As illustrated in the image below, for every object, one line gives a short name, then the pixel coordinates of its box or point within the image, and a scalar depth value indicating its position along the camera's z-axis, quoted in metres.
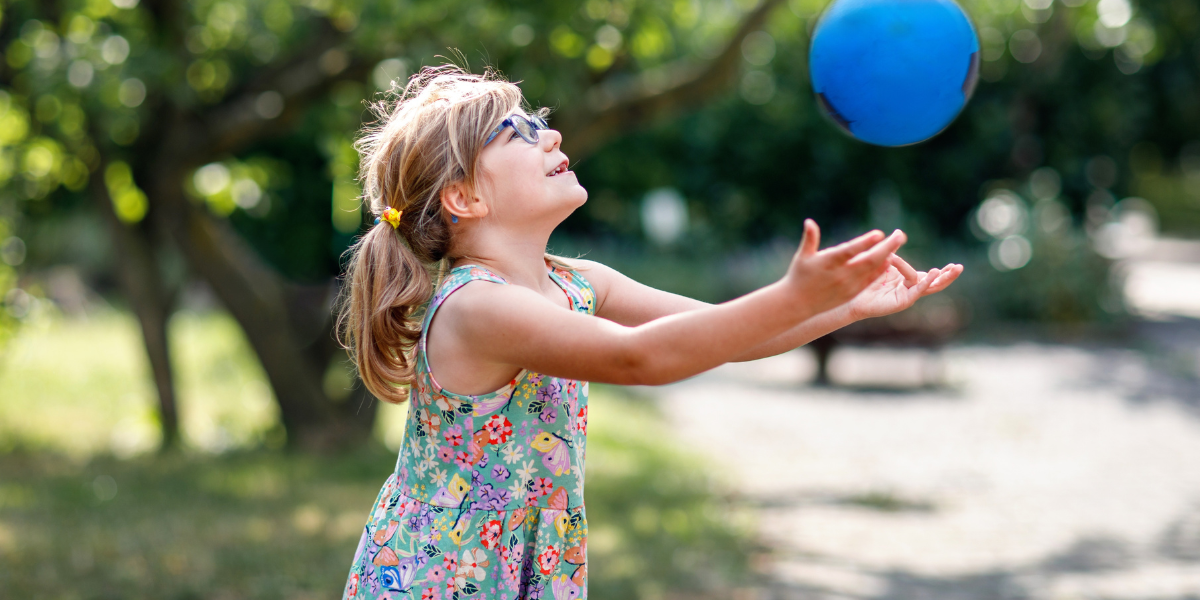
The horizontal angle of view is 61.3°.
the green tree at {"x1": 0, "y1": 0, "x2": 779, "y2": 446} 5.40
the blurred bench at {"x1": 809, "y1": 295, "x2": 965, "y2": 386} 11.08
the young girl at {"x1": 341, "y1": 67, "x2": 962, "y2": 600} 1.88
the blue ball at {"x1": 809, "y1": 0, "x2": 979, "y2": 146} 2.16
